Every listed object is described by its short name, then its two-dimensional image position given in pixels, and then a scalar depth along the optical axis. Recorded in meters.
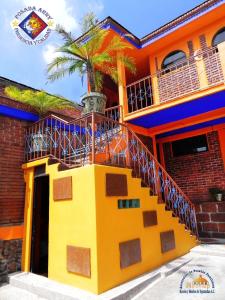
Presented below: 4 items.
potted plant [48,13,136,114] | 6.31
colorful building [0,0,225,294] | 4.22
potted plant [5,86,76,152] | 6.96
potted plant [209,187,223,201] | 7.82
